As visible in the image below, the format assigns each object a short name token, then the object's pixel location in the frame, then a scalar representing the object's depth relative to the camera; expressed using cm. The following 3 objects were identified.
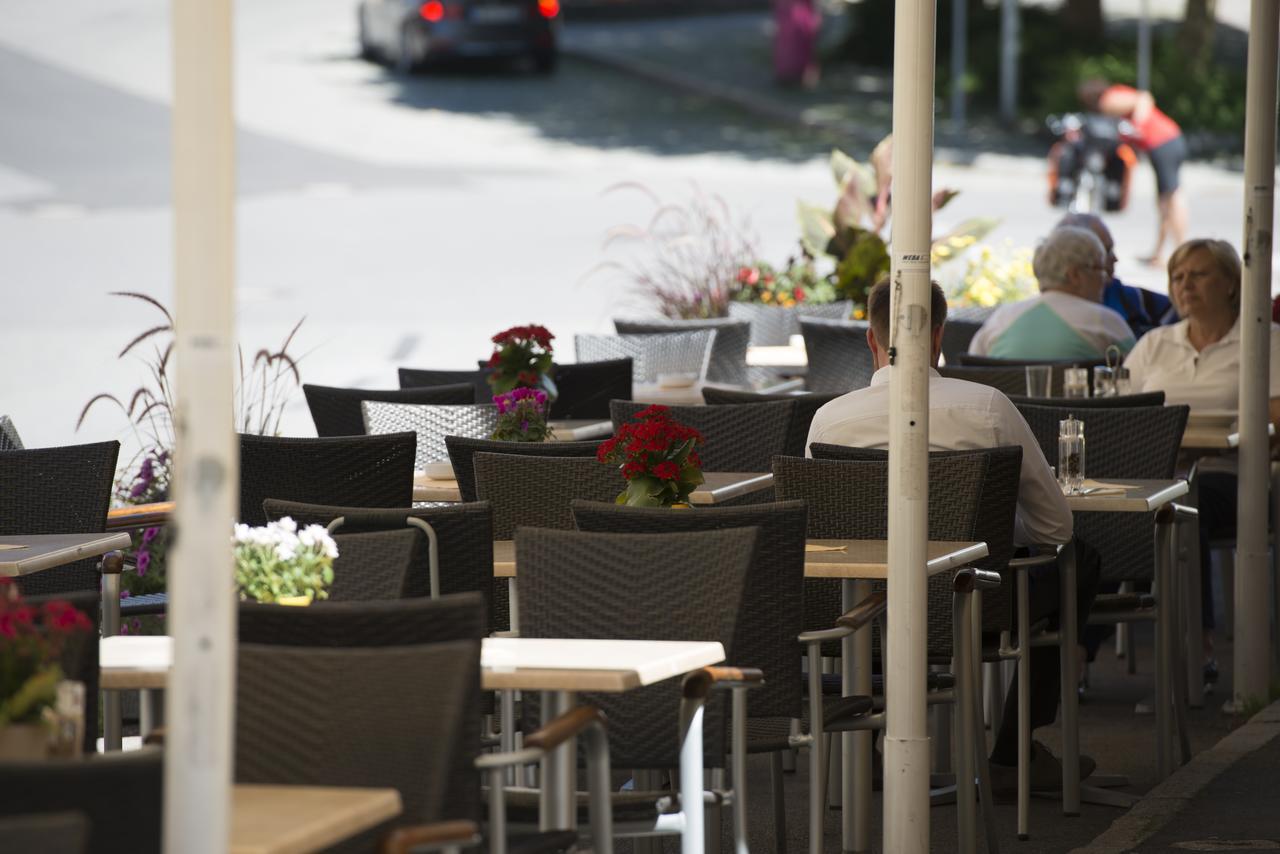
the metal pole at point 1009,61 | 5534
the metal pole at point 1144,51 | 5547
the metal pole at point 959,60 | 5703
